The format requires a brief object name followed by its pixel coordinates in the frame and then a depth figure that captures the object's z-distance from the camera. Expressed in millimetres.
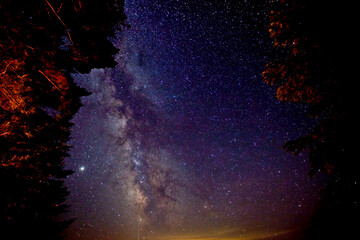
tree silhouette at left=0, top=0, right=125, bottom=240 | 3000
